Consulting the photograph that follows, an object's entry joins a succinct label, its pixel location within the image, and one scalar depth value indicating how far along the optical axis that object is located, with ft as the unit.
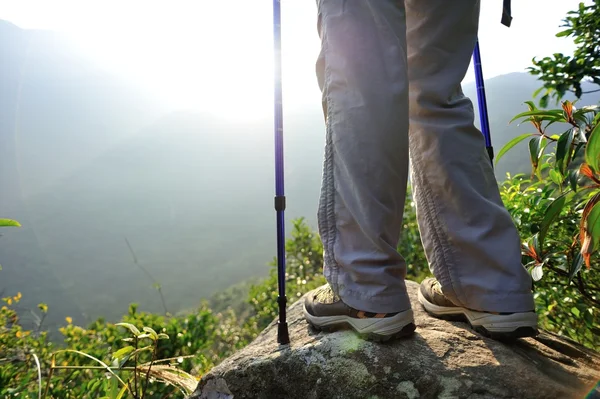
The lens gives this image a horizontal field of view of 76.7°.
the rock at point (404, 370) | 2.71
